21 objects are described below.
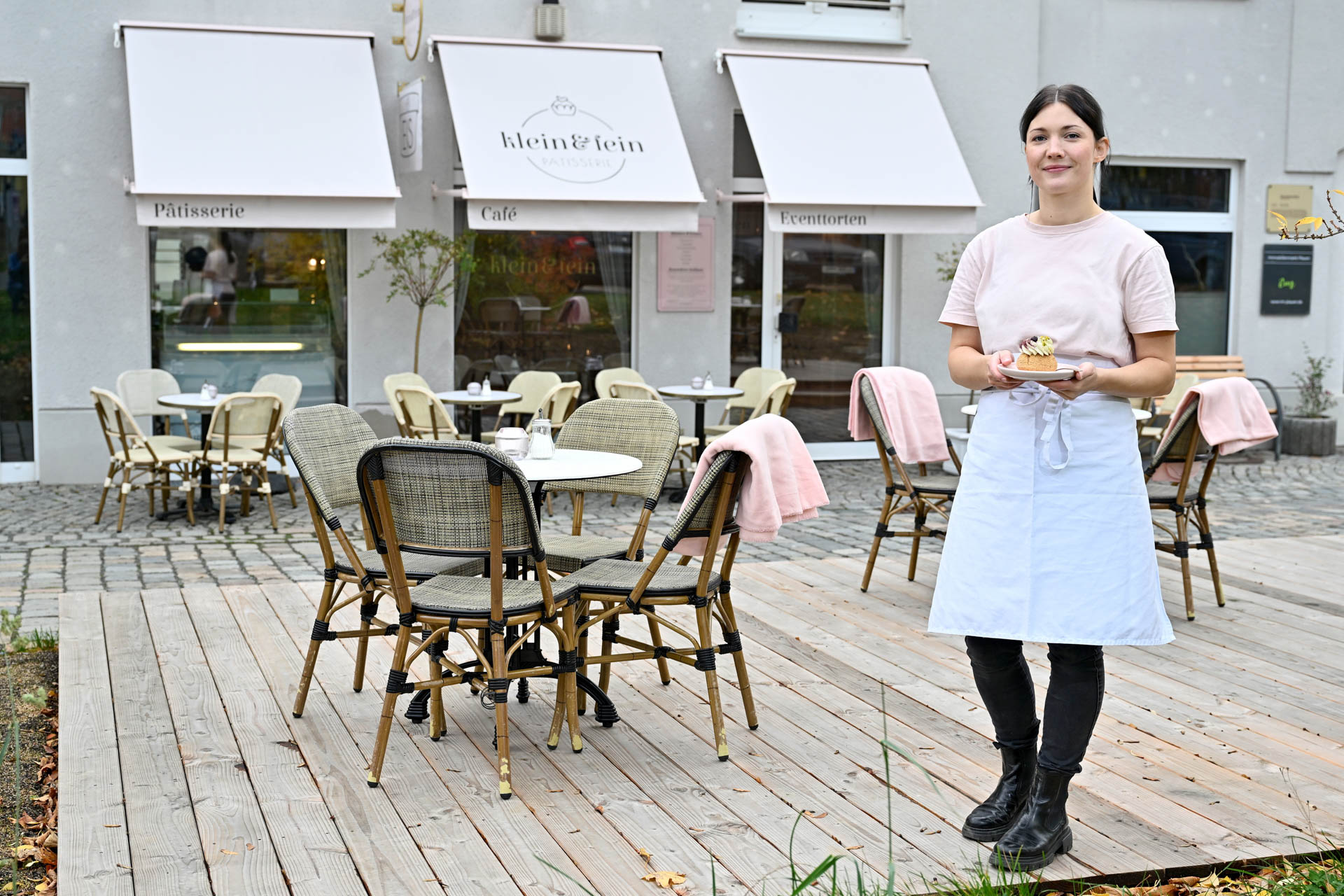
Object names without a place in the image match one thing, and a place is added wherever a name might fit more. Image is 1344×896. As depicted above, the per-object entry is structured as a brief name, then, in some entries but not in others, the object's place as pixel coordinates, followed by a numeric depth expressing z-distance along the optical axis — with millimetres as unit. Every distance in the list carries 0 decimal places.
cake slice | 3096
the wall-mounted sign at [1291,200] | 13023
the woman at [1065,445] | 3156
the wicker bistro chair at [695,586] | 4074
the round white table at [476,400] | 9336
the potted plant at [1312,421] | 12656
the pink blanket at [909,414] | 6191
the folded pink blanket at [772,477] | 4059
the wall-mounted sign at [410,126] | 10148
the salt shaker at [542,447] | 4652
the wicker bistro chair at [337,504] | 4258
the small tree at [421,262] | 10430
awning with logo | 9867
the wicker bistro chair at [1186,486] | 5977
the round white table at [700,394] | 9906
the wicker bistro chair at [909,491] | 6250
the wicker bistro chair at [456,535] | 3736
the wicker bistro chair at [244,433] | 8430
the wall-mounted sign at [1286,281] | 13094
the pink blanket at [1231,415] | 5852
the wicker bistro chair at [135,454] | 8359
